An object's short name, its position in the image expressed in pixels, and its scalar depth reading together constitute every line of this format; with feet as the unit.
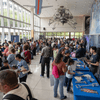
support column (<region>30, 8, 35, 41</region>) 49.65
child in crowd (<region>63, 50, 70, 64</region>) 13.21
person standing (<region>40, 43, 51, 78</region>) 15.64
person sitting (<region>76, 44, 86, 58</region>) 19.11
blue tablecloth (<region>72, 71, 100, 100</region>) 7.55
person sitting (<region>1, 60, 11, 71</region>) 11.07
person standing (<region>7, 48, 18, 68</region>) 12.76
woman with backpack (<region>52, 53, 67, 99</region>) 9.45
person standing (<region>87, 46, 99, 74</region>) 12.85
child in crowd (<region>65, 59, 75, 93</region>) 10.76
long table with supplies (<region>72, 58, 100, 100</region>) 7.70
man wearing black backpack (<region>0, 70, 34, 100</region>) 3.92
